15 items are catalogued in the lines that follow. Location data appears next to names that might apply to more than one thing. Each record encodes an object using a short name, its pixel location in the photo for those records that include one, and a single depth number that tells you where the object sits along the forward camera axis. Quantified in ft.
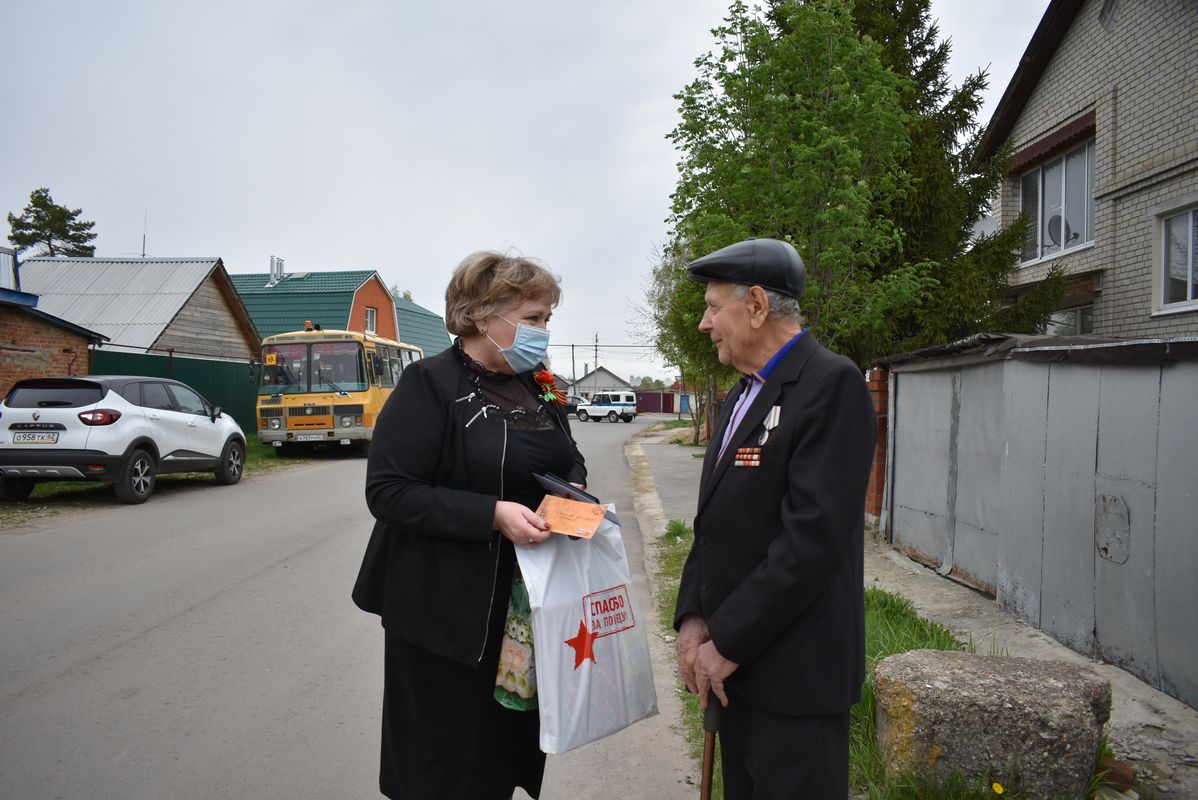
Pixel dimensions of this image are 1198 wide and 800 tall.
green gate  54.34
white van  166.81
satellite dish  40.65
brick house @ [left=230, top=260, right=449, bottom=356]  103.43
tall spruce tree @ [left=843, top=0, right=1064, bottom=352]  31.35
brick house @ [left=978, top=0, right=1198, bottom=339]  32.07
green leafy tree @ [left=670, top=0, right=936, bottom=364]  22.90
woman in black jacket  7.01
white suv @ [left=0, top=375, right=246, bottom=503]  31.65
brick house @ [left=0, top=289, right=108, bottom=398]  44.78
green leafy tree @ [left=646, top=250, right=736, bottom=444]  31.78
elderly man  5.60
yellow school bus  54.75
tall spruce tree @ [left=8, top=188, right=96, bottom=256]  147.33
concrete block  9.08
